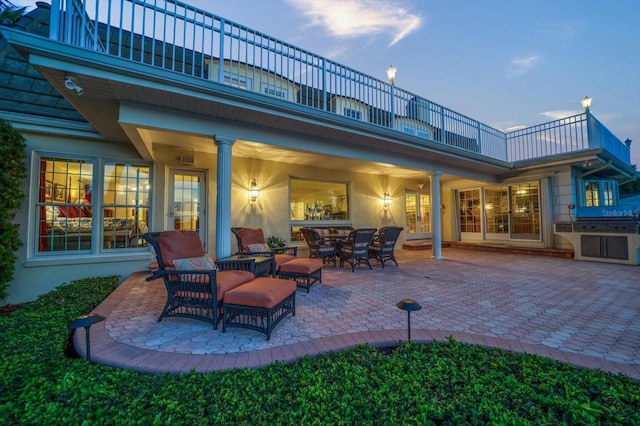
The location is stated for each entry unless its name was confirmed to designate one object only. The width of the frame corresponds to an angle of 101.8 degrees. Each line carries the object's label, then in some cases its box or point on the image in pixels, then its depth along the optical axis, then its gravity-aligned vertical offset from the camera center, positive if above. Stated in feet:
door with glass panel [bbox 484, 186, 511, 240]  32.19 +1.01
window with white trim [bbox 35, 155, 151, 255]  15.76 +1.08
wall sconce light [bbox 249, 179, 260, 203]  22.88 +2.65
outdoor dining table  21.32 -1.41
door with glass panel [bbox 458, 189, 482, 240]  34.63 +0.98
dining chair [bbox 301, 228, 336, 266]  20.08 -1.88
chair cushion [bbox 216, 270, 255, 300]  9.28 -2.24
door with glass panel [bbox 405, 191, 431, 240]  34.66 +0.86
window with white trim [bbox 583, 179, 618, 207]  30.81 +3.51
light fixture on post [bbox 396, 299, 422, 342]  7.09 -2.34
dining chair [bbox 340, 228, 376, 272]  19.31 -1.89
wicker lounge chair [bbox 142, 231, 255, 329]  9.20 -2.10
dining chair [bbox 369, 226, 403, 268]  20.63 -1.93
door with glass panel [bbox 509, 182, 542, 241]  29.76 +1.05
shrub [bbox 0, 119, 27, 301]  12.67 +1.48
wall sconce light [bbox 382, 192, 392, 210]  31.93 +2.62
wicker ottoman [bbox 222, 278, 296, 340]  8.38 -2.74
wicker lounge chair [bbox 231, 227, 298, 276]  15.07 -1.50
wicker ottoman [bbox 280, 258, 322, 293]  13.87 -2.62
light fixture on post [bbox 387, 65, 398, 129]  19.07 +8.56
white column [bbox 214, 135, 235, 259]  14.08 +1.31
